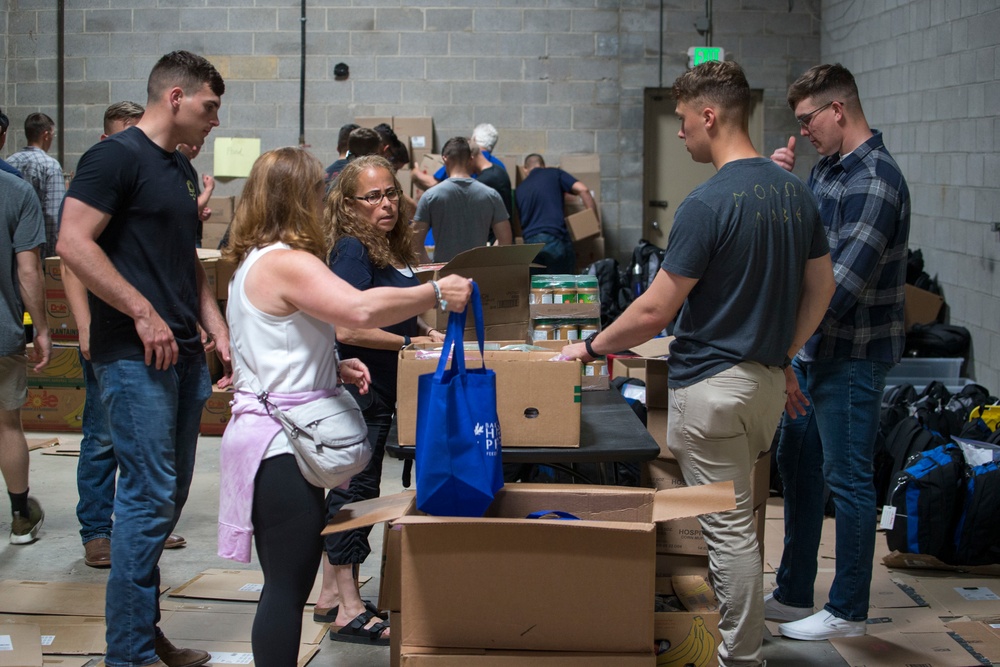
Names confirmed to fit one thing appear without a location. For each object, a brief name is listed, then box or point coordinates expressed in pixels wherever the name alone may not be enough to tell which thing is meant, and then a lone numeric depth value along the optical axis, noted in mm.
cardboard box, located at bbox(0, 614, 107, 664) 2777
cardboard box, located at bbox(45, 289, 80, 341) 5281
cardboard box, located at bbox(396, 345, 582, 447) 2268
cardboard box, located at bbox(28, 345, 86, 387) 5336
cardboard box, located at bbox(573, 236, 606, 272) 7961
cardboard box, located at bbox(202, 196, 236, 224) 7758
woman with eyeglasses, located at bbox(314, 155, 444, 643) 2713
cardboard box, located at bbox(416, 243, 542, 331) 2881
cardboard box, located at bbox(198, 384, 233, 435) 5371
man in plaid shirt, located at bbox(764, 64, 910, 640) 2656
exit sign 7691
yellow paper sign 8195
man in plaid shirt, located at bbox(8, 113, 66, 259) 5559
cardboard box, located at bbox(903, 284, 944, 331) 5668
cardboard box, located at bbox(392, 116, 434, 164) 7941
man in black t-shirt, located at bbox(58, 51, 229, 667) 2311
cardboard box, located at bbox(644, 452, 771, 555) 2848
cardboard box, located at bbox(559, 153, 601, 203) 7961
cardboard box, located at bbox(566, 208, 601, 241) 7512
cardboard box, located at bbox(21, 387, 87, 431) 5449
